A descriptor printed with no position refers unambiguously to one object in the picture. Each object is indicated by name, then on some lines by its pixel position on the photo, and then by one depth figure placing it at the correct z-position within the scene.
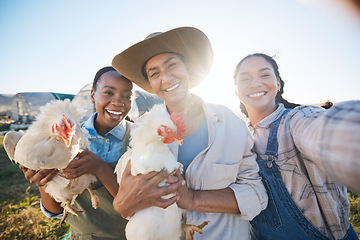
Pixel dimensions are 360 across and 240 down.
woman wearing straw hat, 0.66
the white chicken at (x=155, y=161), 0.64
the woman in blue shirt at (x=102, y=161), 0.75
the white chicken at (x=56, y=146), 0.70
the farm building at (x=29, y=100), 8.52
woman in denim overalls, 0.63
